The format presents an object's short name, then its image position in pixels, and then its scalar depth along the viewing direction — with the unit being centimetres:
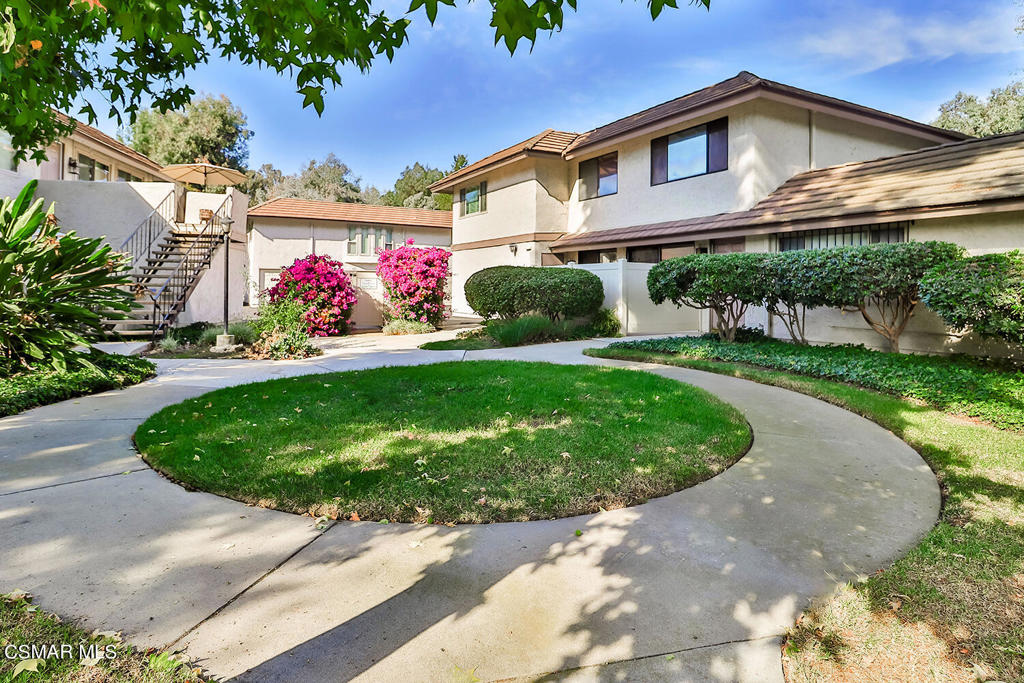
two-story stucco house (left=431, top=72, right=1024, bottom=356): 1015
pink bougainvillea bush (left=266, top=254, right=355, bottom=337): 1453
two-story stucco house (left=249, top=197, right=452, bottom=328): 2902
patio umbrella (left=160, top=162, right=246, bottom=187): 1795
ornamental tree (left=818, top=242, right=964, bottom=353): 820
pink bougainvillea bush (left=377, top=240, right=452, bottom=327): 1627
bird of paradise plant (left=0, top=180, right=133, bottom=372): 693
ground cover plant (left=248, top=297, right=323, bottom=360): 1043
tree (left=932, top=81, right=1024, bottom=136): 3039
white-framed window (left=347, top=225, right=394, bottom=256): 3077
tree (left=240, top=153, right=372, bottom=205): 5459
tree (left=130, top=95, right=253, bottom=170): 3644
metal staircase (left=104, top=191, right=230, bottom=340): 1261
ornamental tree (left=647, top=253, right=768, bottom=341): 1009
